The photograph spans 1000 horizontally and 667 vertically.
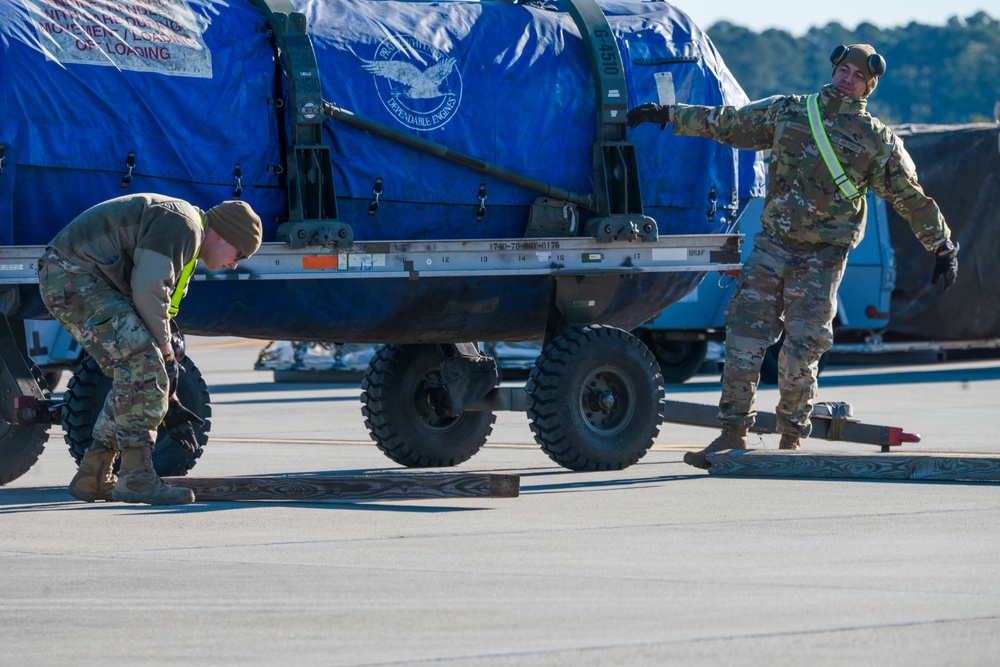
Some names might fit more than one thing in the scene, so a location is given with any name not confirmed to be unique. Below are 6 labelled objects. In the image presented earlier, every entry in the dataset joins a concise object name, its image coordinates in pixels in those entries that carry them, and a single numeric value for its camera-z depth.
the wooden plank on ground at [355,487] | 18.62
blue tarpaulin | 19.64
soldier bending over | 17.44
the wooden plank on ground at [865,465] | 20.03
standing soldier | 20.81
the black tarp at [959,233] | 45.09
